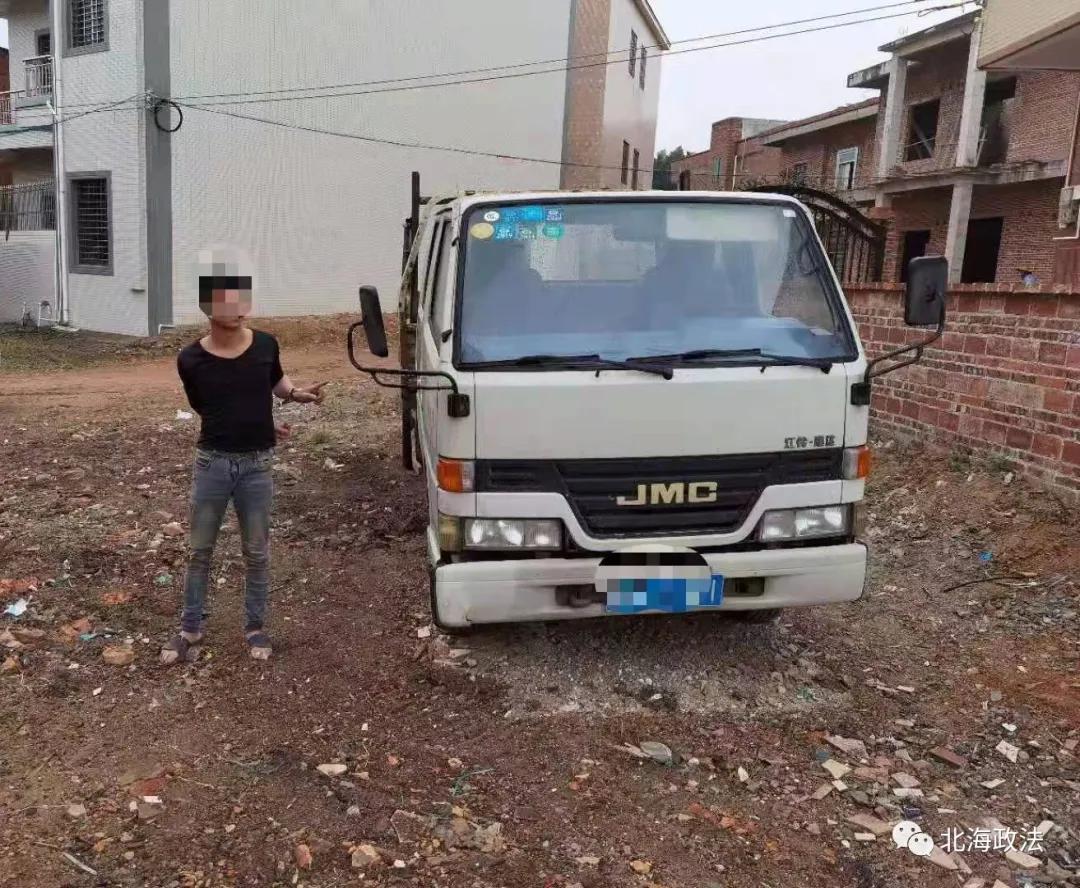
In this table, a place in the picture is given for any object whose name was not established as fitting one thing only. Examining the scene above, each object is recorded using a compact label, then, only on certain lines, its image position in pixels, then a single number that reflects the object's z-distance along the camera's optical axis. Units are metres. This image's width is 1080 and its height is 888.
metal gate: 8.55
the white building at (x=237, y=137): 16.42
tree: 63.39
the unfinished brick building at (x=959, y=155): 19.89
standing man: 3.68
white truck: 3.43
